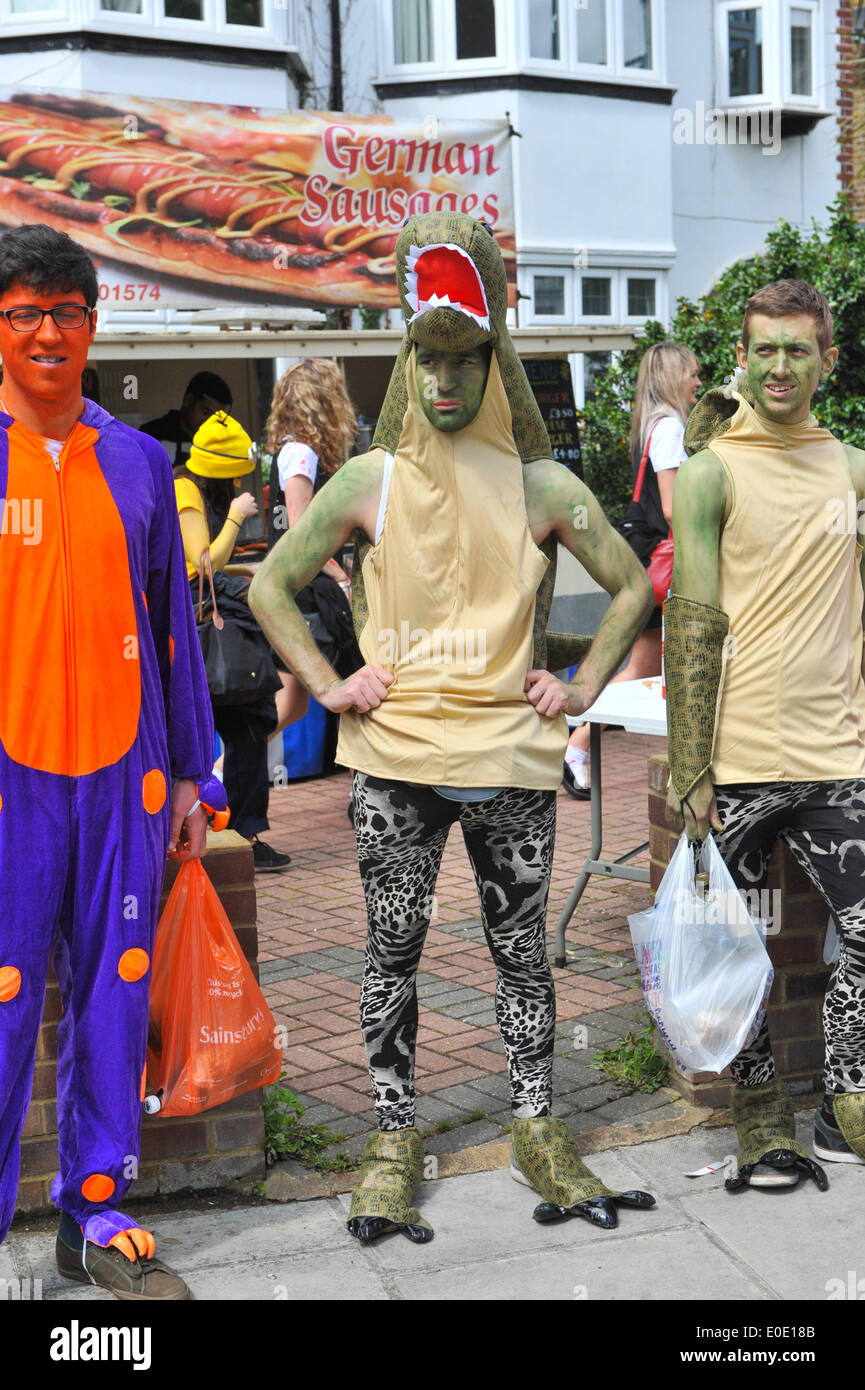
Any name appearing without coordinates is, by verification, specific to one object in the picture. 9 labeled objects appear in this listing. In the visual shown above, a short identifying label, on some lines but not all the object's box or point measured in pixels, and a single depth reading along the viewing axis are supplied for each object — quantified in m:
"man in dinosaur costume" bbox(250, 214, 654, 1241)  3.18
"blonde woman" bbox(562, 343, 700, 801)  6.49
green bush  9.12
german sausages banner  8.33
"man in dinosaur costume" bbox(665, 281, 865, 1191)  3.38
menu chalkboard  9.29
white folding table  4.60
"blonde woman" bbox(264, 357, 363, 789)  6.27
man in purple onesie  2.89
